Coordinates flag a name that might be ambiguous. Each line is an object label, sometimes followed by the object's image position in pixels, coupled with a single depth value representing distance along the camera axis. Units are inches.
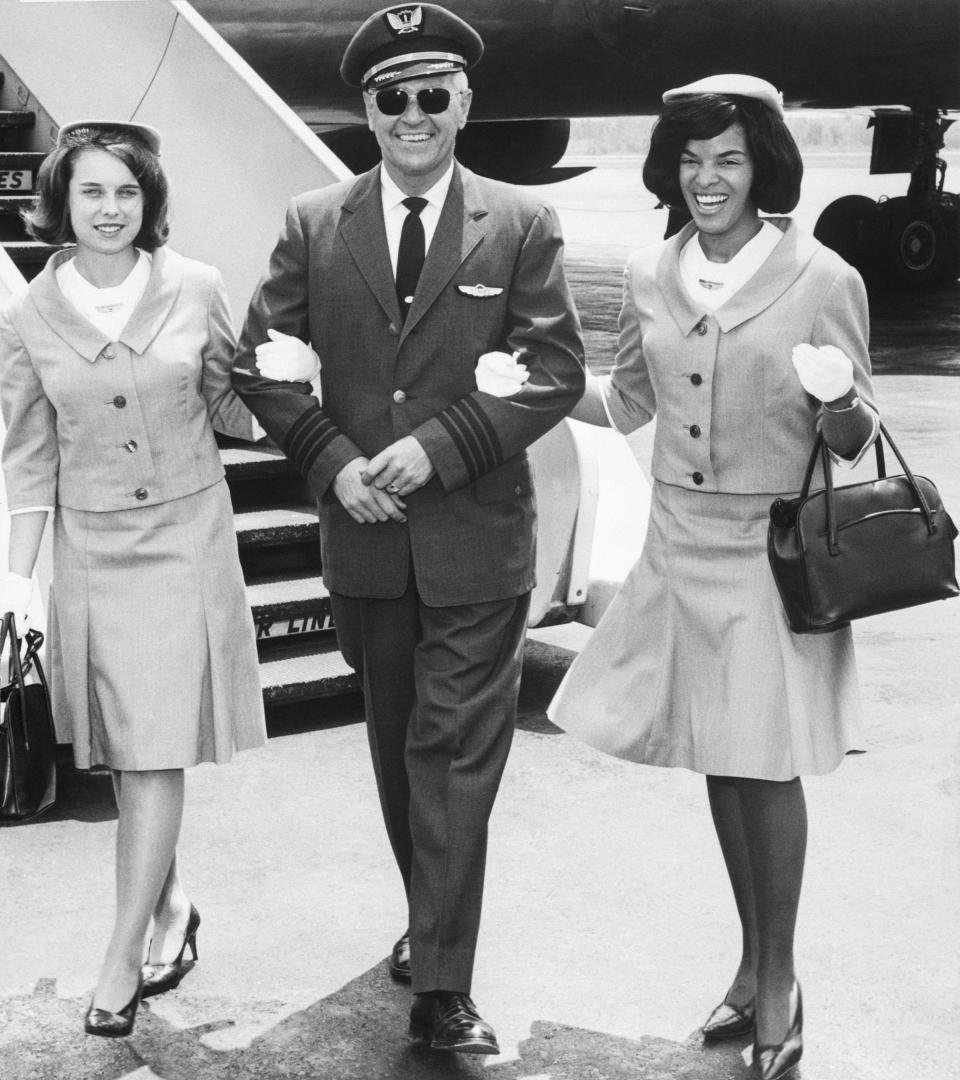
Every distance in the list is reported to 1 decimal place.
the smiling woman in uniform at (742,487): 115.8
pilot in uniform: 118.6
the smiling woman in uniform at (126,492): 122.6
